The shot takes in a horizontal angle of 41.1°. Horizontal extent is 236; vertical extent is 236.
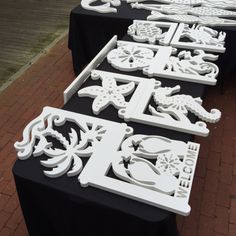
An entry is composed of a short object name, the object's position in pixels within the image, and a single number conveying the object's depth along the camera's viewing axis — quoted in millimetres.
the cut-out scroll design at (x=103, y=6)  3082
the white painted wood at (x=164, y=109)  1630
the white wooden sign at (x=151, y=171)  1267
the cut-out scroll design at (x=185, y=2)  3169
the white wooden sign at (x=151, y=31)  2490
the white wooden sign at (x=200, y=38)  2376
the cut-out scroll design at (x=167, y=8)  3000
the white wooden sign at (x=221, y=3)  3062
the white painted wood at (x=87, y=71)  1864
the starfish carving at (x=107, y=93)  1770
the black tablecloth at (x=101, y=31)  2949
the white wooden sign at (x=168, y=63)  2018
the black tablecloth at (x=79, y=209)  1237
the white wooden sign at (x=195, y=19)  2760
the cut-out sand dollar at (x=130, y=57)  2145
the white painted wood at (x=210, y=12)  2916
